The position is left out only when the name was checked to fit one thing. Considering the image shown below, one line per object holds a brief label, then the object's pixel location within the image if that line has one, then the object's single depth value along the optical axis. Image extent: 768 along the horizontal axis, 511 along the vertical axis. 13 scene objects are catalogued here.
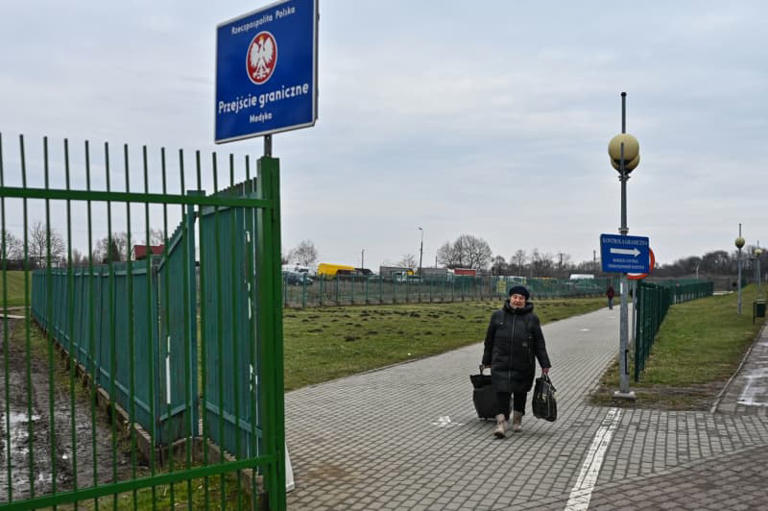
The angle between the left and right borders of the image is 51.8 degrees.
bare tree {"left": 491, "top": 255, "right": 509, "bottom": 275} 106.74
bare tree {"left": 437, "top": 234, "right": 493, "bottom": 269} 110.46
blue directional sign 10.77
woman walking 8.30
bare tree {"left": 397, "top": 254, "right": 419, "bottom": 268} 109.80
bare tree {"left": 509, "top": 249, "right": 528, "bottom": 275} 117.56
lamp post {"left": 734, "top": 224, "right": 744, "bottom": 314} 30.28
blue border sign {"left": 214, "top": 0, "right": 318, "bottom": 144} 5.57
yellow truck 72.56
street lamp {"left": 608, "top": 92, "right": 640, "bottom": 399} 10.88
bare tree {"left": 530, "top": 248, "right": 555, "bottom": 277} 111.94
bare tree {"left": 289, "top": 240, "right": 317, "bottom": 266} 106.52
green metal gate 4.09
